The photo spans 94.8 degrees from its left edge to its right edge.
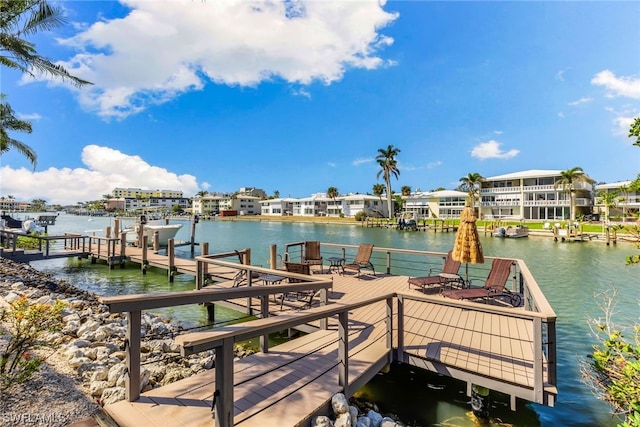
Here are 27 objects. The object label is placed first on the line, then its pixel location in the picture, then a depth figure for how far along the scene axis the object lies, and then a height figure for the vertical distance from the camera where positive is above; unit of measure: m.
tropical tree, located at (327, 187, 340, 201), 76.11 +6.17
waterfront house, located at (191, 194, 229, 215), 106.62 +4.32
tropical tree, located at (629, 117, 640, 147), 2.54 +0.73
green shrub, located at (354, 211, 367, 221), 59.86 -0.10
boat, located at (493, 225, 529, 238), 34.14 -2.06
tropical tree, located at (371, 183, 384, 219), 68.12 +6.36
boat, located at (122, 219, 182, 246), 22.25 -1.09
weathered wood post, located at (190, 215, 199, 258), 21.27 -1.00
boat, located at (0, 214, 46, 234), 19.31 -0.52
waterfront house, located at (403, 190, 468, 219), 54.84 +2.17
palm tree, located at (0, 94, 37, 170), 15.44 +4.84
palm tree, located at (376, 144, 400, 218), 58.59 +10.30
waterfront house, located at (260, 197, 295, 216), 85.69 +2.84
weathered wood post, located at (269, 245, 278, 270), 9.48 -1.29
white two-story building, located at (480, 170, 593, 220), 44.03 +2.79
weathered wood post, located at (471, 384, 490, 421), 3.94 -2.52
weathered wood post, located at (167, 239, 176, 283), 13.02 -1.88
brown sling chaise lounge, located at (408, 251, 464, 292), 7.54 -1.68
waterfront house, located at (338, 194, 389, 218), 68.38 +2.45
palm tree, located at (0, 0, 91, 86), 9.02 +6.07
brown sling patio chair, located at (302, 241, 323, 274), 10.30 -1.30
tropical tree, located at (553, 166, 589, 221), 40.22 +4.64
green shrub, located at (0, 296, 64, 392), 3.16 -1.47
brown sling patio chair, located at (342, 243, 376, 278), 9.61 -1.44
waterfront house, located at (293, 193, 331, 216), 78.31 +2.89
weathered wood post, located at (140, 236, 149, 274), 14.40 -2.05
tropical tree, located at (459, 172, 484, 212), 51.38 +5.75
